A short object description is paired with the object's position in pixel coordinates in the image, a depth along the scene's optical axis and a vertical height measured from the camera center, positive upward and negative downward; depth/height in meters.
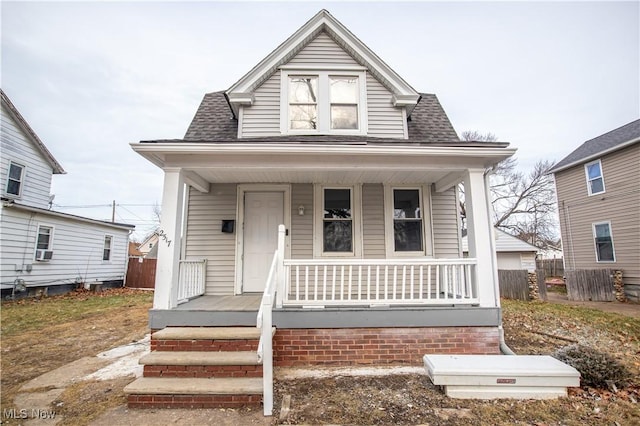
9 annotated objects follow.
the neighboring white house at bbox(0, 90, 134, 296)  10.32 +1.05
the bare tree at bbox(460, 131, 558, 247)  23.61 +4.70
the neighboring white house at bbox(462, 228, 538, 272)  14.53 +0.23
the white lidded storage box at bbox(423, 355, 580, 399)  3.22 -1.35
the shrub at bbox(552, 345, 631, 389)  3.40 -1.30
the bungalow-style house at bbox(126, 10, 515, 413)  4.05 +0.70
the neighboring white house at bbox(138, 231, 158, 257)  36.89 +1.86
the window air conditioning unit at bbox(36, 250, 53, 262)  11.12 +0.10
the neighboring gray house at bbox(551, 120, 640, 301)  10.81 +2.20
